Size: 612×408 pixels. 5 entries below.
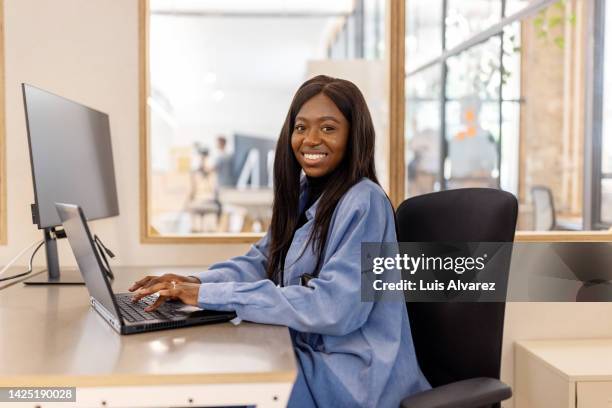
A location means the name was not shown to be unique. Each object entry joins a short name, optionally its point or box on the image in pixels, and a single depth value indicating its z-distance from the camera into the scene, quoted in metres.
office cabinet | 1.89
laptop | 1.17
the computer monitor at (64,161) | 1.59
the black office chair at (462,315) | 1.38
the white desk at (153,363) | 0.96
